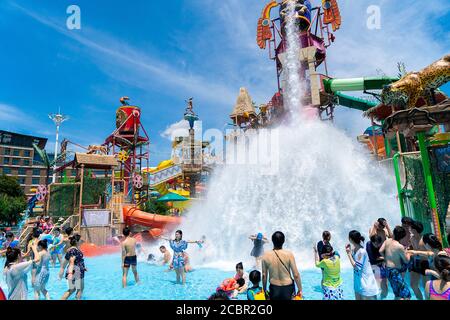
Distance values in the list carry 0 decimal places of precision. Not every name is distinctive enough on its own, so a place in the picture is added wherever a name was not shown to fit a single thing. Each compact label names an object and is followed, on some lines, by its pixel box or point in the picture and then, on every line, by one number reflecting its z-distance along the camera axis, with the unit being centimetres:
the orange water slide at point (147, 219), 1762
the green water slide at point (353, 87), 2012
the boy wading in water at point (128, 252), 703
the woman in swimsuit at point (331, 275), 416
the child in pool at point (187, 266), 865
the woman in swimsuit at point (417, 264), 435
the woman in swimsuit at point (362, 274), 399
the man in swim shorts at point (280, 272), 349
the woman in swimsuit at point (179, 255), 727
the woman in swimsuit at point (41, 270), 552
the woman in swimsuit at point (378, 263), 452
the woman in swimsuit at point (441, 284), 299
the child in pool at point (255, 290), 350
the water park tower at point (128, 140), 2717
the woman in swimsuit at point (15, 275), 424
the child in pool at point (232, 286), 542
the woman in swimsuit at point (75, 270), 562
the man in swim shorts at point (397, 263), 412
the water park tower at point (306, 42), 2339
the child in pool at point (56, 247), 925
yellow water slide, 2709
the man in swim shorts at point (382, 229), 529
